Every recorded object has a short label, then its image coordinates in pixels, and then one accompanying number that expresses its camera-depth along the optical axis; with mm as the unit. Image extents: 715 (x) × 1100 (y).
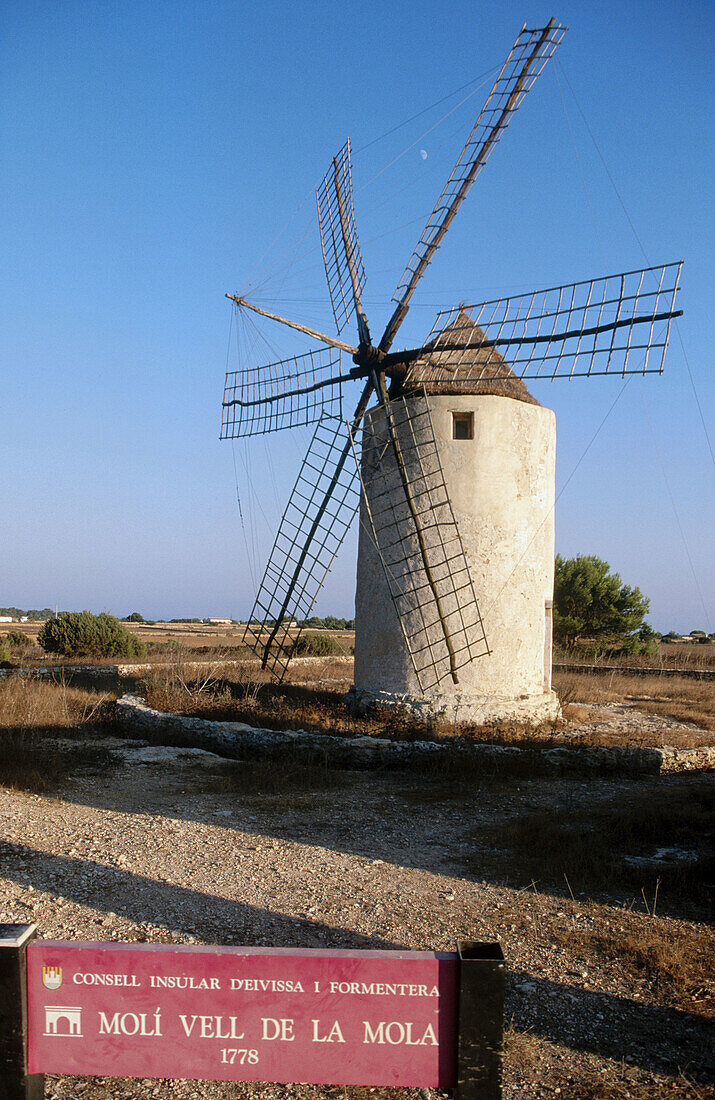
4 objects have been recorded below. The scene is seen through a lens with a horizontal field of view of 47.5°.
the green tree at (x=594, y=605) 23078
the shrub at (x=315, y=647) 21656
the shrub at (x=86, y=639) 20562
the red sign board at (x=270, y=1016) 2318
